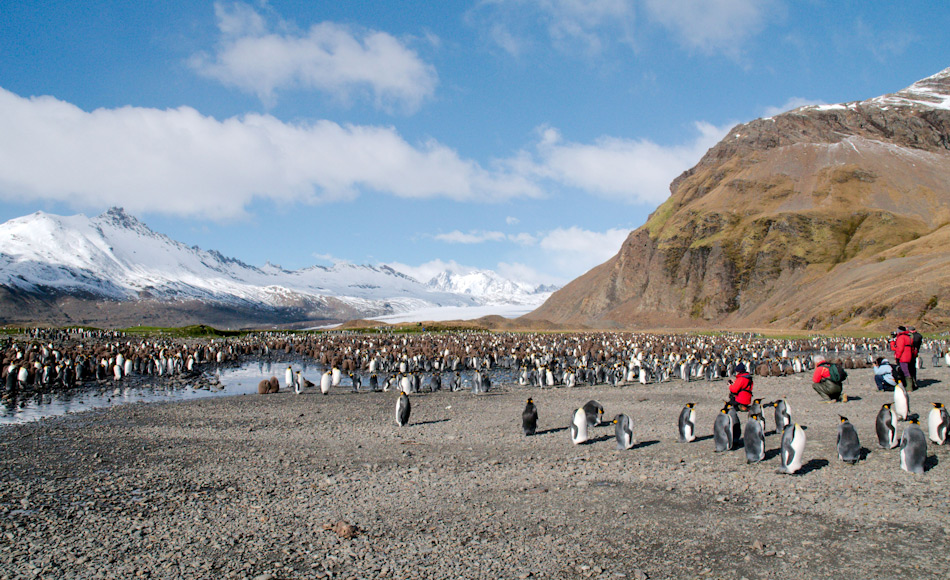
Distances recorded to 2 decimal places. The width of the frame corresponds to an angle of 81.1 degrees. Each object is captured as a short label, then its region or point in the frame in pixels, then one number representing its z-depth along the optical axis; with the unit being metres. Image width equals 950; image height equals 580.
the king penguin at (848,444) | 7.60
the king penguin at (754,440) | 7.87
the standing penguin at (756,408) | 9.87
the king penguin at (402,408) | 12.03
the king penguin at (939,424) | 8.07
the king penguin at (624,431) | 9.12
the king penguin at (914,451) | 7.01
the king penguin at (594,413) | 10.69
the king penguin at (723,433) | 8.55
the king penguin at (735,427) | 8.67
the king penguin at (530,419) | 10.66
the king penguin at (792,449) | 7.22
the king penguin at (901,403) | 9.86
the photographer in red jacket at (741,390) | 11.21
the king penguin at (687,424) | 9.28
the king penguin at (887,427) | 8.11
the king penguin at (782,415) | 9.39
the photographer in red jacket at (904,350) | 12.96
